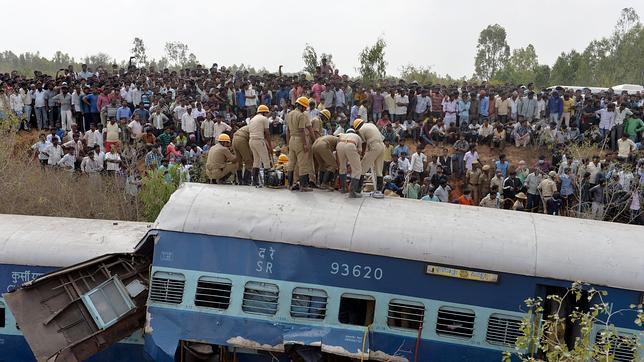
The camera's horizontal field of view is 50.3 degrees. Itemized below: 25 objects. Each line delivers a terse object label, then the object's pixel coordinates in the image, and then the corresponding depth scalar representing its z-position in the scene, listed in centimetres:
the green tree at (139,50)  4662
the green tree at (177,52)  5838
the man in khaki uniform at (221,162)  1190
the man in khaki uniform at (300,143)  1141
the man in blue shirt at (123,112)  2067
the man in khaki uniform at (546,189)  1582
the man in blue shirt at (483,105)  2150
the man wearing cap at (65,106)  2130
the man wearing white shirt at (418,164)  1762
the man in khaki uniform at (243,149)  1220
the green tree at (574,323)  913
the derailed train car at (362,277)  955
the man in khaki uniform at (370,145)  1162
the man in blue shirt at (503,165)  1747
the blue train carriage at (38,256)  1080
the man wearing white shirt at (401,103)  2180
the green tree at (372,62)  2953
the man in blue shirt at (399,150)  1820
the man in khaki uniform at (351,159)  1104
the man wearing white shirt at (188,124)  2012
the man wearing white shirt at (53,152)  1855
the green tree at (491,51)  5895
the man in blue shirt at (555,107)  2133
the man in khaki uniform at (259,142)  1183
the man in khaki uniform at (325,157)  1145
